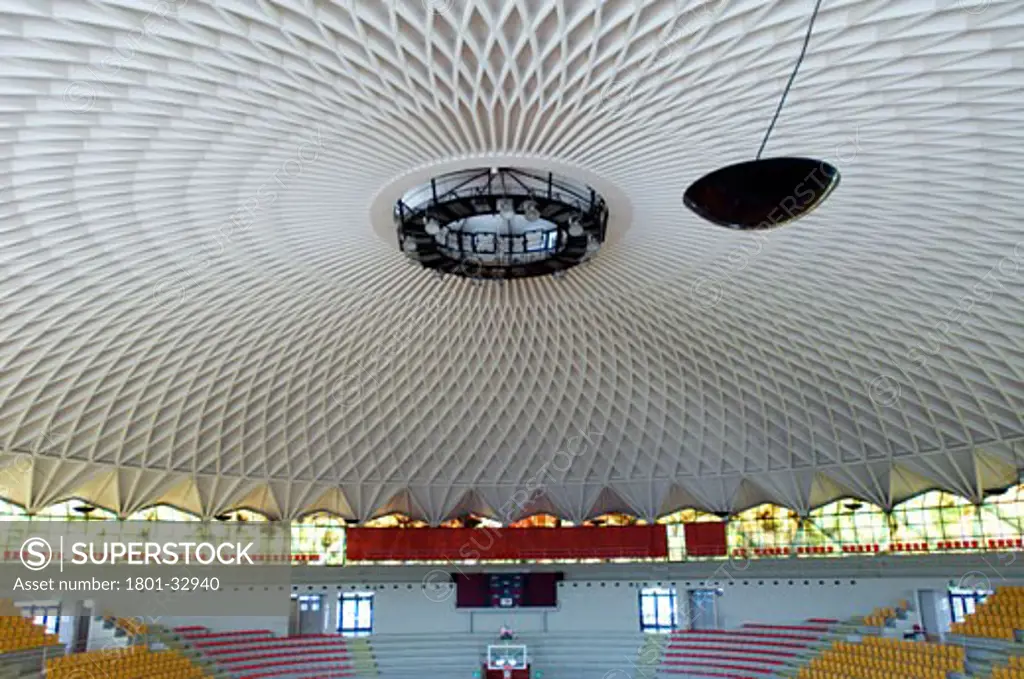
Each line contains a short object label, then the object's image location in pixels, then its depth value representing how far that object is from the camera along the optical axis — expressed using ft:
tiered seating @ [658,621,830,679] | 133.49
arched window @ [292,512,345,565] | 163.12
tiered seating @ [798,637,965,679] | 105.91
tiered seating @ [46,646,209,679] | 111.86
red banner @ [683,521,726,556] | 159.12
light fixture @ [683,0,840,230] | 38.58
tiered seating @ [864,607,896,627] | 131.23
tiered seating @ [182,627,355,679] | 137.69
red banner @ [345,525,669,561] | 161.38
